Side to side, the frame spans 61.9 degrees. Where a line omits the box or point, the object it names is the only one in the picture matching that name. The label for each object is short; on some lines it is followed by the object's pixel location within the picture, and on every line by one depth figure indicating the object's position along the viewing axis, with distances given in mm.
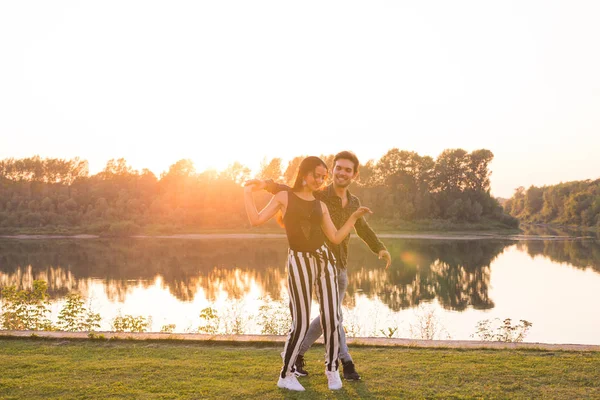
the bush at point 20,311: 8492
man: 4422
